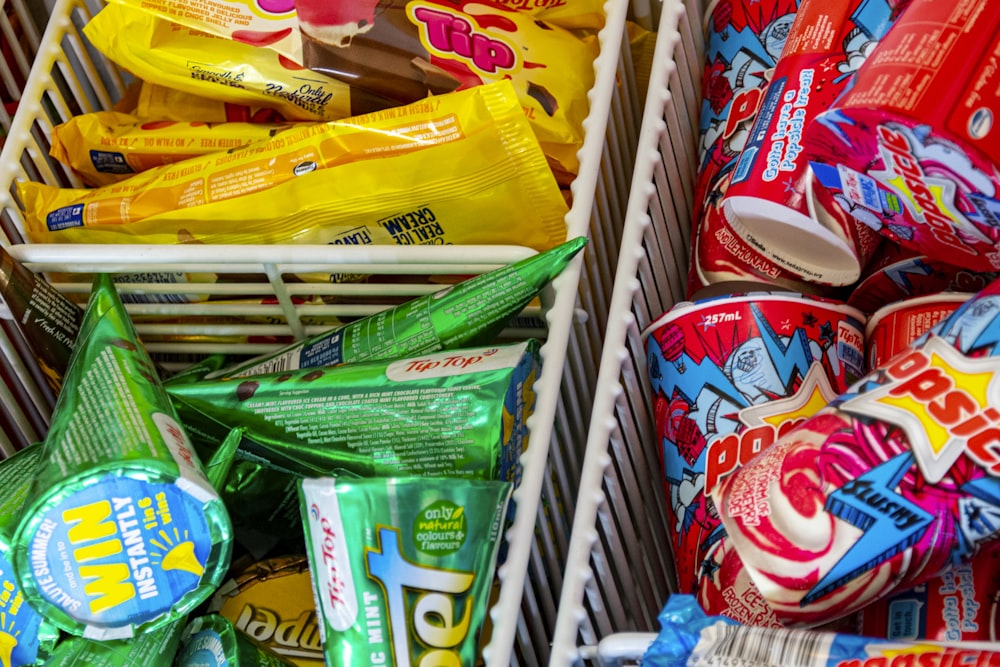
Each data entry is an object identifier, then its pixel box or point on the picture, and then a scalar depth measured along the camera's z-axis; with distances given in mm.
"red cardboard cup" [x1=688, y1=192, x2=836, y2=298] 813
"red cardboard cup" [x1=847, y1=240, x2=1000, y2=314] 768
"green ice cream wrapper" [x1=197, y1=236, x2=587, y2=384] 836
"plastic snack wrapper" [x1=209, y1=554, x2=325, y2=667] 829
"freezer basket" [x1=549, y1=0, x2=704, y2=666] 740
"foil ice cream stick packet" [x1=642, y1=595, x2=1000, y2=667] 571
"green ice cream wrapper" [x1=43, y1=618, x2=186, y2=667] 743
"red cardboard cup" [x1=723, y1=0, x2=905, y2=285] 766
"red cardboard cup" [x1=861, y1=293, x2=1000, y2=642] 649
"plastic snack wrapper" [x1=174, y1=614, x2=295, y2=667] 761
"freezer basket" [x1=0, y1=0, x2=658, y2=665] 818
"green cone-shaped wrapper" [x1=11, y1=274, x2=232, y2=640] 708
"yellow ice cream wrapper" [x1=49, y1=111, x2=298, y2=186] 1040
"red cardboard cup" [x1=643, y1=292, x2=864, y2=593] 746
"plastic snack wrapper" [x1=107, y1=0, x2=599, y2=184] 981
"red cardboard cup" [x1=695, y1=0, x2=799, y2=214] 916
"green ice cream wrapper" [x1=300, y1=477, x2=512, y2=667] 717
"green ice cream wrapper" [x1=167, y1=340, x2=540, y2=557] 782
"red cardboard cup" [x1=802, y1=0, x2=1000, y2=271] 614
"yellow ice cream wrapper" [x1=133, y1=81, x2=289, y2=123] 1078
